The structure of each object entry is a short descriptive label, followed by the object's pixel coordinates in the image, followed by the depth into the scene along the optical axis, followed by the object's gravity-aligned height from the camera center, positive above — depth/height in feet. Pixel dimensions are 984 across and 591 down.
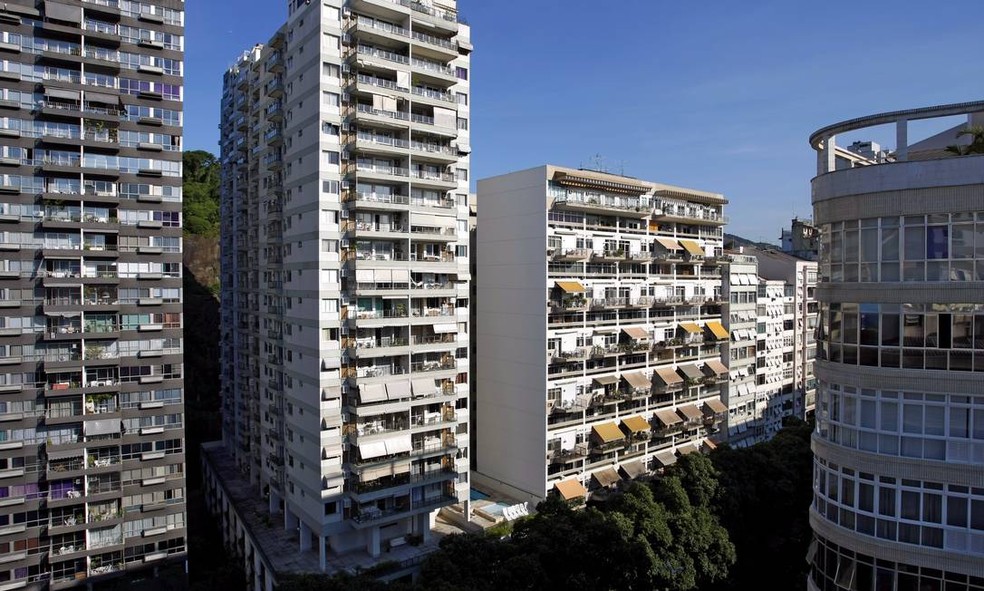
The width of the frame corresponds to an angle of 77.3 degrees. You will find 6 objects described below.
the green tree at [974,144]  48.60 +11.27
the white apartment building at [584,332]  145.69 -11.61
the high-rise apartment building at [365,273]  119.03 +3.24
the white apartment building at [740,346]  191.31 -18.85
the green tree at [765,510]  122.42 -46.75
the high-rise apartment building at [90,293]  115.75 -0.38
